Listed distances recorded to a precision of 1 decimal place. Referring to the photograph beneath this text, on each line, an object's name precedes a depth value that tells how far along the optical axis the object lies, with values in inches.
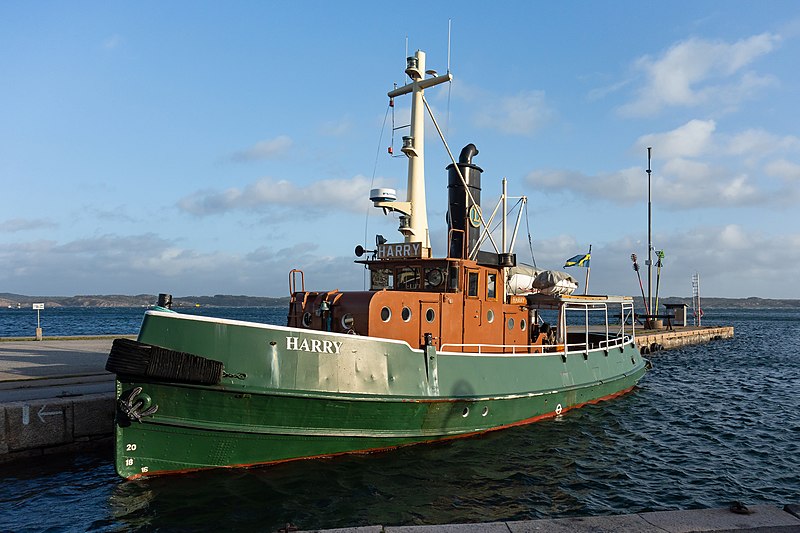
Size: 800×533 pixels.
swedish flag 695.1
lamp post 1957.4
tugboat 354.6
